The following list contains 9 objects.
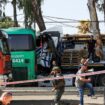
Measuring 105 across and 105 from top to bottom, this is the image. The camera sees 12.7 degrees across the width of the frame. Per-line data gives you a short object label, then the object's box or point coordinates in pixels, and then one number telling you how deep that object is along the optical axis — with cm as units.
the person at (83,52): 2566
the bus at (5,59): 1608
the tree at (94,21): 2786
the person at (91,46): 2649
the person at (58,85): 1495
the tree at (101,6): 3084
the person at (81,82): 1515
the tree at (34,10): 2953
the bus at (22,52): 2228
